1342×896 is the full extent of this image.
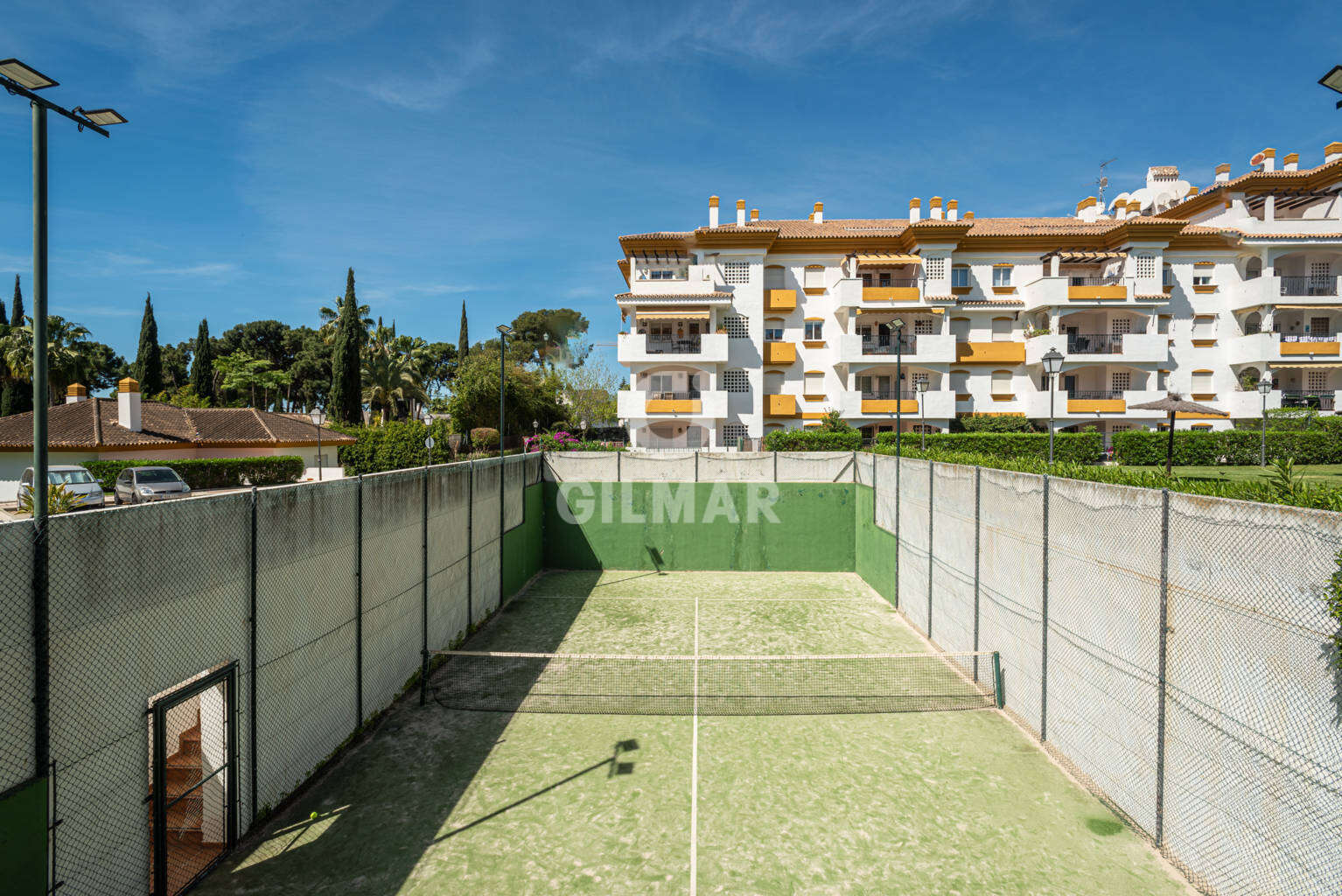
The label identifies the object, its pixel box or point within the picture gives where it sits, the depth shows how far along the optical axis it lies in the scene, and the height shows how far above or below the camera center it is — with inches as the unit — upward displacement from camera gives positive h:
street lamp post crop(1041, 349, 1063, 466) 665.6 +73.5
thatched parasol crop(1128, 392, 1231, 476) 624.1 +25.7
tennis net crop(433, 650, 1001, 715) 404.5 -171.8
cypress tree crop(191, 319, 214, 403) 2628.0 +260.8
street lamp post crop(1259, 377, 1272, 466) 1031.0 -16.9
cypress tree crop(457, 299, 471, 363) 3169.3 +405.4
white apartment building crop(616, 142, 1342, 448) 1413.6 +256.9
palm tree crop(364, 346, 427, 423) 2402.8 +181.1
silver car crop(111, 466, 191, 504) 940.6 -86.3
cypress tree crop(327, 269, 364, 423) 2122.3 +182.6
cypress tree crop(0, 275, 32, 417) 1803.6 +84.8
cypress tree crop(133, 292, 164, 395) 2290.8 +247.1
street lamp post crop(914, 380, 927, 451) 1362.0 +45.2
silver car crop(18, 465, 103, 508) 855.1 -73.3
